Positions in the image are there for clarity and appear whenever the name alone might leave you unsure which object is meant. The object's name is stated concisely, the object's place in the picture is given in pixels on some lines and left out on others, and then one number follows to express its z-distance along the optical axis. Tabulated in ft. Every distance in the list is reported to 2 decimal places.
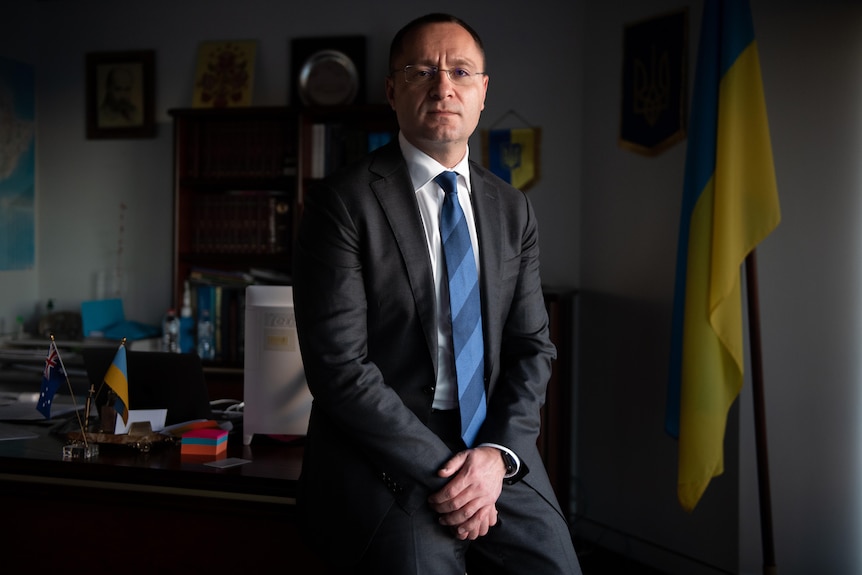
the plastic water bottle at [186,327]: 13.25
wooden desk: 5.53
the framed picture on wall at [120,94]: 14.35
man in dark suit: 4.76
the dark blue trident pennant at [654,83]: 10.64
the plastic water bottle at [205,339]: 13.16
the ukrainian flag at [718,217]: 8.54
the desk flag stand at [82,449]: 6.07
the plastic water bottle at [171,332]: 13.15
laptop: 6.71
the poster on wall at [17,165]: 14.07
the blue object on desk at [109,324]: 13.61
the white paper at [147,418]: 6.35
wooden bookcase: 12.93
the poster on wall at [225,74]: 13.78
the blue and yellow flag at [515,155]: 12.67
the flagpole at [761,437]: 8.60
